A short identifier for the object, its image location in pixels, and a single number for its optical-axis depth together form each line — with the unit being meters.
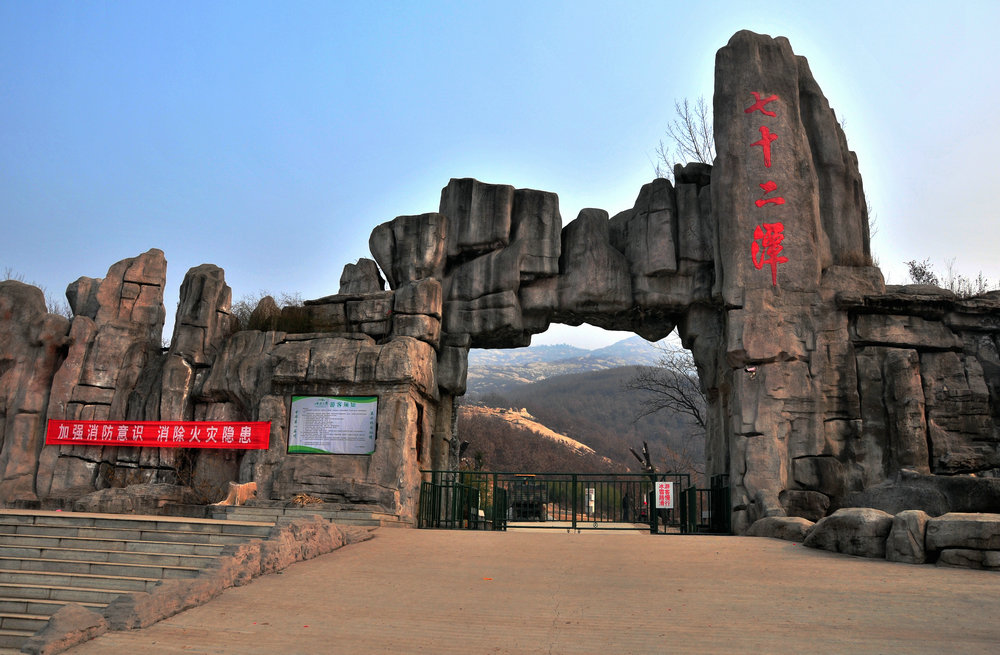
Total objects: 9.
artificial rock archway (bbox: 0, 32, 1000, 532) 15.30
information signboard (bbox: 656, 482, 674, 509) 14.60
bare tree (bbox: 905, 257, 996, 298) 26.64
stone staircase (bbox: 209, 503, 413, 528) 12.23
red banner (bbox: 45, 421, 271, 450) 16.61
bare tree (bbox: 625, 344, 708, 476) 28.20
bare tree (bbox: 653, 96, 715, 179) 27.33
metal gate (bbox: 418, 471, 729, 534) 14.98
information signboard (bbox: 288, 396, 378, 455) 15.87
